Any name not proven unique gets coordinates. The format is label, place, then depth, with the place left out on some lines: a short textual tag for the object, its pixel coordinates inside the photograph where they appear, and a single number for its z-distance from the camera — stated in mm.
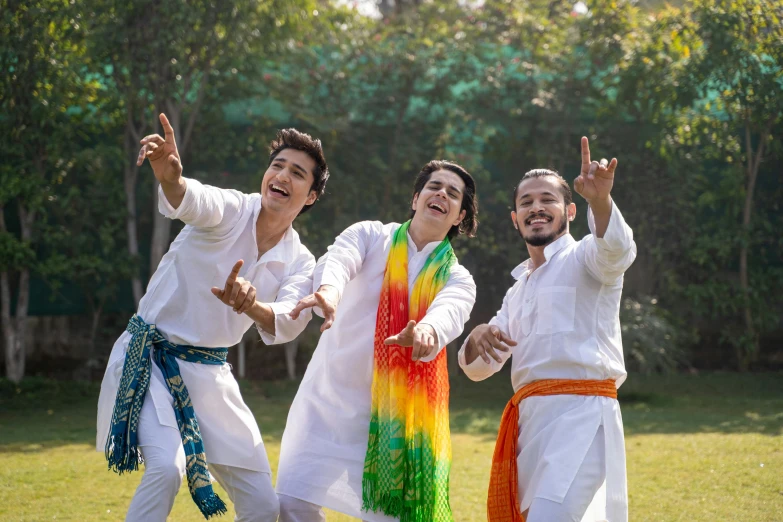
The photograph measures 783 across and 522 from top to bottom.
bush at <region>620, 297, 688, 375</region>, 9336
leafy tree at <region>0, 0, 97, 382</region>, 8875
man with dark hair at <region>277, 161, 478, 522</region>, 3488
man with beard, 3279
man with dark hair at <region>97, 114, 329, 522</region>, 3369
